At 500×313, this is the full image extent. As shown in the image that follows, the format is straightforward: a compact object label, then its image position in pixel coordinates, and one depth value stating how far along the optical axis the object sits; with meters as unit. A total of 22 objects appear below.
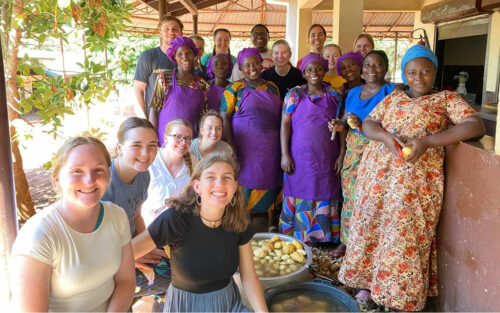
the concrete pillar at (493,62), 5.37
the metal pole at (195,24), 8.86
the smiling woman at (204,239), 1.91
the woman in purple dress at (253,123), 3.65
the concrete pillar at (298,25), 8.01
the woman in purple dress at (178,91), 3.43
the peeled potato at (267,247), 3.11
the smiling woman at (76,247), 1.42
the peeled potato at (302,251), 3.02
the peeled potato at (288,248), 3.04
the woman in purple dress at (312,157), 3.47
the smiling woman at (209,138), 3.25
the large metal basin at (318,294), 2.35
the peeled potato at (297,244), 3.10
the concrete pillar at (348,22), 5.46
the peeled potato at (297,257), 2.95
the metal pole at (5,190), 1.93
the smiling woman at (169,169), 2.65
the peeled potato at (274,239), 3.24
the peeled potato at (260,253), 3.06
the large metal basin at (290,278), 2.70
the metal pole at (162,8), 5.61
